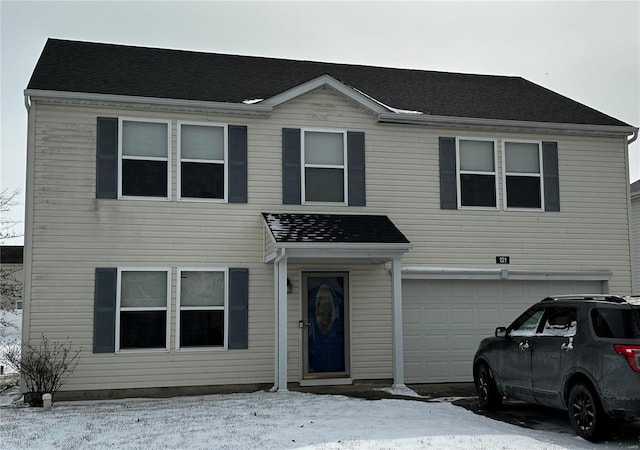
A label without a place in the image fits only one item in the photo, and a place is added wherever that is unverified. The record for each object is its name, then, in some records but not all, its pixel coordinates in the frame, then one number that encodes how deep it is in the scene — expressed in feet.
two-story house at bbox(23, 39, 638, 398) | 41.09
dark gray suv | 26.05
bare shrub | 38.34
